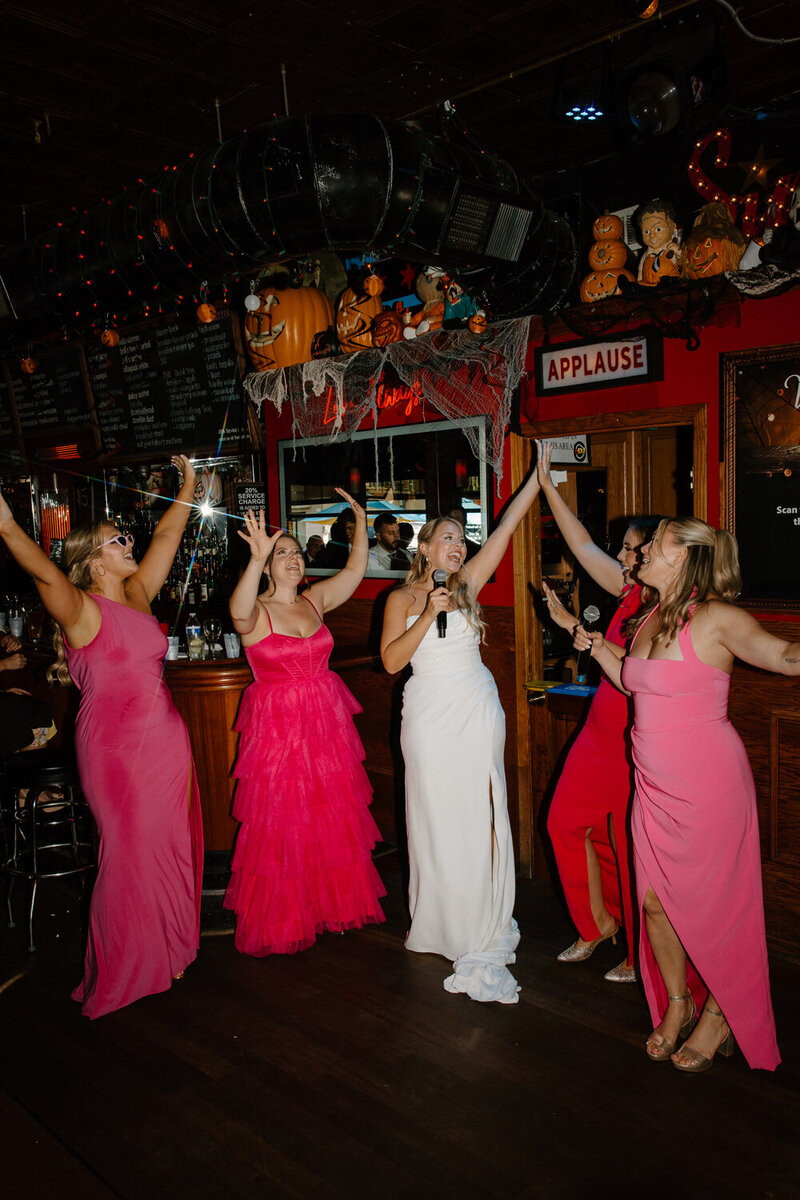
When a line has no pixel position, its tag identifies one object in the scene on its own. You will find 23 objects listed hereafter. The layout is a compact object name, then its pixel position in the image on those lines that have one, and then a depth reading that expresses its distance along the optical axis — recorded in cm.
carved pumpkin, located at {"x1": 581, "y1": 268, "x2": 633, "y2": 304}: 431
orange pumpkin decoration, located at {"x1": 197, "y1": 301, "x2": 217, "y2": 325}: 595
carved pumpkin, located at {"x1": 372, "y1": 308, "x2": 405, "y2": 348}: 520
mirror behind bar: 521
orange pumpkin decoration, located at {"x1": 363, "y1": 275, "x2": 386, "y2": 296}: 529
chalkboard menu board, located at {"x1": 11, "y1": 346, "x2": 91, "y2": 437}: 776
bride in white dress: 379
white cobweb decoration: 481
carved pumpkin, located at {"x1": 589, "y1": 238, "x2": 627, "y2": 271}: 434
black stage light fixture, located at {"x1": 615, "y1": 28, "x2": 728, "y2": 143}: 384
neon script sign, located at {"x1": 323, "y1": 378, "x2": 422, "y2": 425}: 539
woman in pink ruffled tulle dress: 411
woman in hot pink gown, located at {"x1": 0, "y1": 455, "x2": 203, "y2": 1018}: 366
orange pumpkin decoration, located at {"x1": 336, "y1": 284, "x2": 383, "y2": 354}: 537
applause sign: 428
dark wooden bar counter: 497
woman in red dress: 370
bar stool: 440
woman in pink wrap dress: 297
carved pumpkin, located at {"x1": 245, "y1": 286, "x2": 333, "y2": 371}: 574
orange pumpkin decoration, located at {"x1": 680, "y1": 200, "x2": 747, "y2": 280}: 394
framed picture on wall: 388
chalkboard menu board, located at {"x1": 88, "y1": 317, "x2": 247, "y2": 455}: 653
